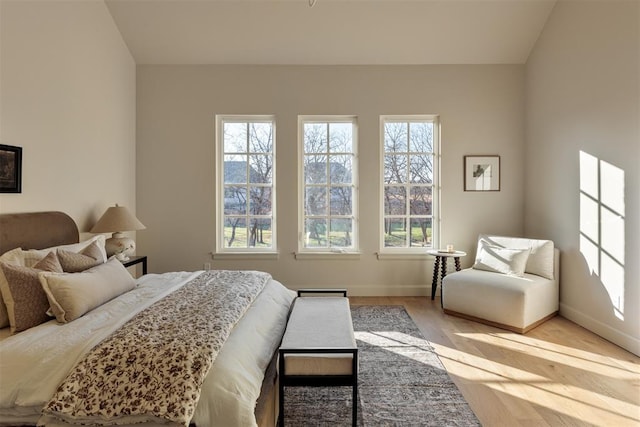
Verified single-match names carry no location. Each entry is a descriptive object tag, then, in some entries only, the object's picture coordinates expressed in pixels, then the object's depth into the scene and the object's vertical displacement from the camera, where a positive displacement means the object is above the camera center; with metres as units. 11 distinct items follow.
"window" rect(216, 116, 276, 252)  4.71 +0.36
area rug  2.07 -1.18
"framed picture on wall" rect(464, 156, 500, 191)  4.61 +0.53
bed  1.43 -0.64
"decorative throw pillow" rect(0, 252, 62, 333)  1.92 -0.47
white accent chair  3.45 -0.73
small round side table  4.25 -0.59
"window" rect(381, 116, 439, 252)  4.73 +0.40
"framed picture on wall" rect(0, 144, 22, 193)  2.60 +0.31
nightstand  3.69 -0.53
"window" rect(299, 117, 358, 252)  4.71 +0.38
